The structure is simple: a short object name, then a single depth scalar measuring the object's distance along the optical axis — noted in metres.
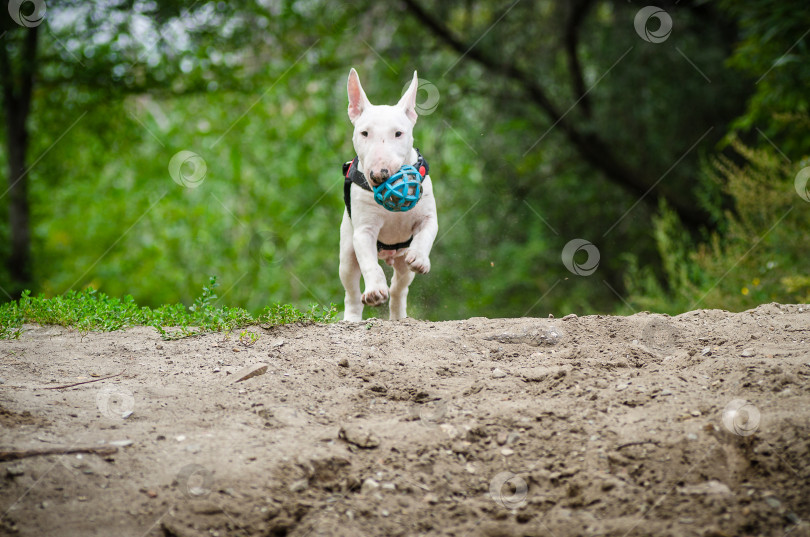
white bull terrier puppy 4.92
